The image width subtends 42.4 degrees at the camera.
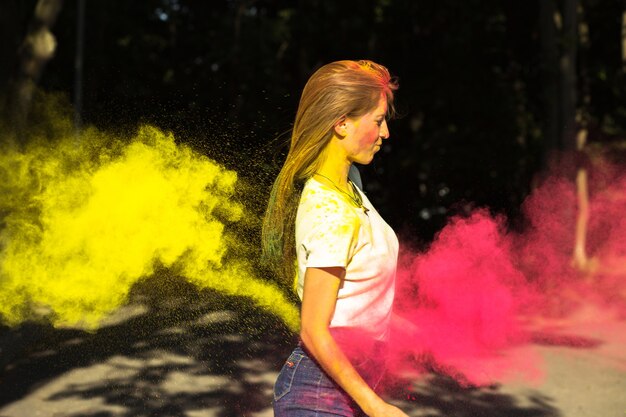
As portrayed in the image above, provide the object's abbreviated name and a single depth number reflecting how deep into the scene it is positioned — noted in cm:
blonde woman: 226
